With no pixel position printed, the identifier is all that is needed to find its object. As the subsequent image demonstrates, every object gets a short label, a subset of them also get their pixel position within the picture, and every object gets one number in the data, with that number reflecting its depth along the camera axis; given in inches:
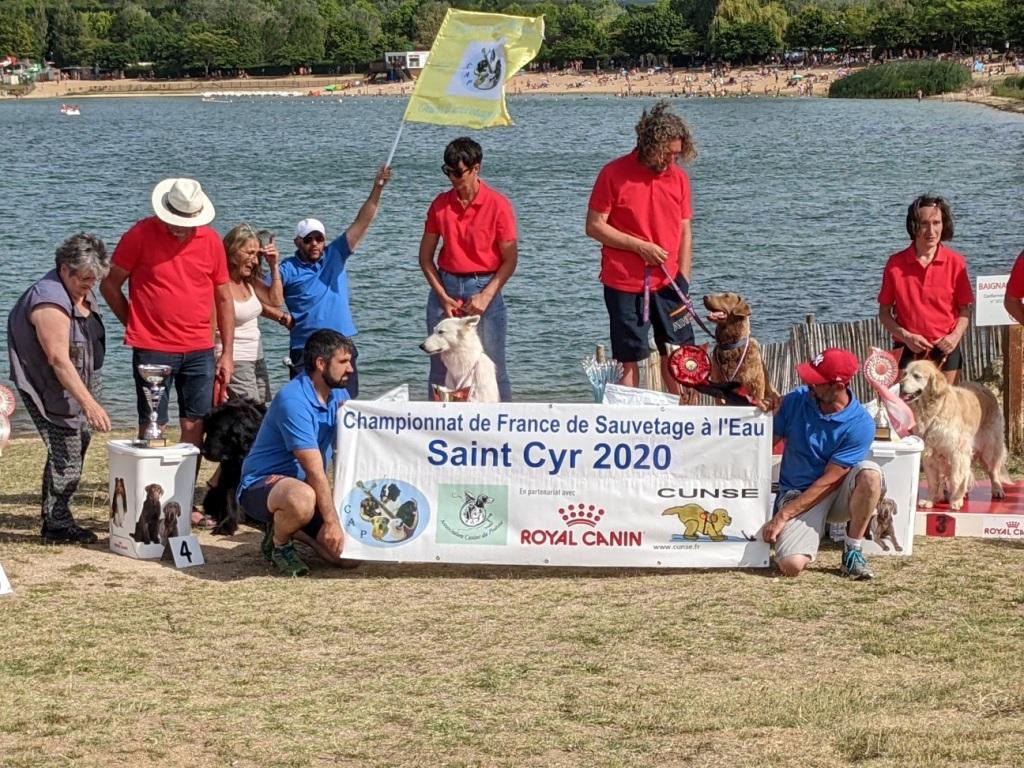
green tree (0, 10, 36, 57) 7214.6
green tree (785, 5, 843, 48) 6269.7
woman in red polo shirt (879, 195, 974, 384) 361.4
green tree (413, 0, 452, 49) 7140.8
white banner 318.7
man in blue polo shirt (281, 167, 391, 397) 370.3
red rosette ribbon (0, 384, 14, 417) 304.8
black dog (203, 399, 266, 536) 353.4
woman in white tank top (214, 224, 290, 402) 367.9
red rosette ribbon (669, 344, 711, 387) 342.6
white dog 348.5
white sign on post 458.9
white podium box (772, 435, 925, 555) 321.1
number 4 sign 325.7
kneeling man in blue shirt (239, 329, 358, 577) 310.0
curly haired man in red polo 358.6
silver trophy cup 326.6
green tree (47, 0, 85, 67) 7342.5
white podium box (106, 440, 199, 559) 324.8
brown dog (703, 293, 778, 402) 346.0
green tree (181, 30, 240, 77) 6948.8
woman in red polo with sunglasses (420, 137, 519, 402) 368.2
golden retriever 345.1
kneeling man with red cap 311.7
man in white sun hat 336.8
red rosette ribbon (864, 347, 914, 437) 334.0
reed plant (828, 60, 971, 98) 4512.8
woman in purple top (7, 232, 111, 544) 321.4
